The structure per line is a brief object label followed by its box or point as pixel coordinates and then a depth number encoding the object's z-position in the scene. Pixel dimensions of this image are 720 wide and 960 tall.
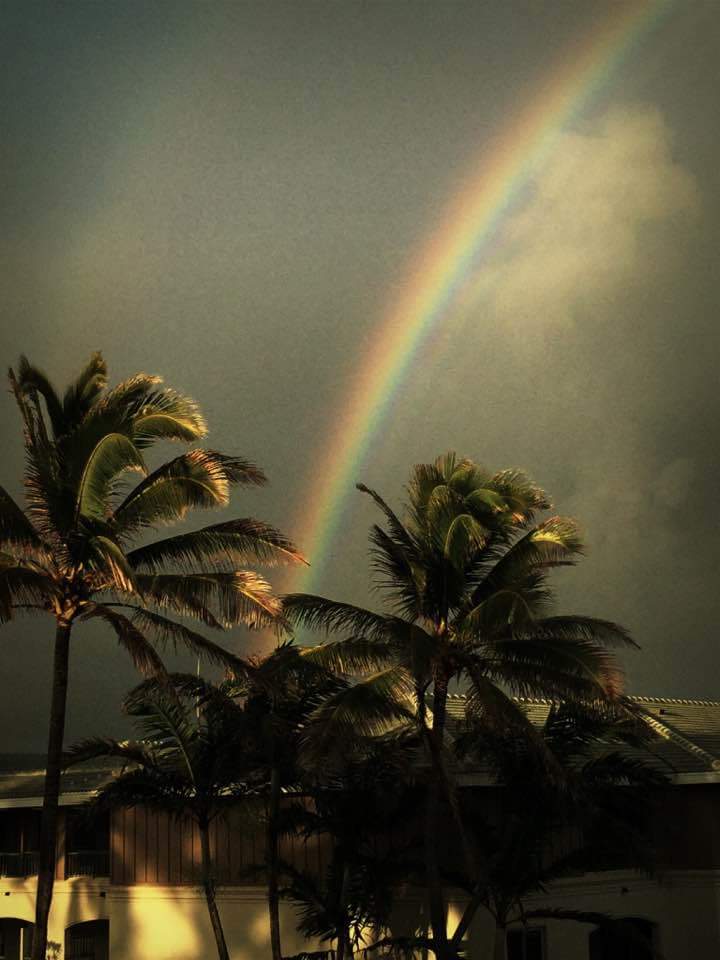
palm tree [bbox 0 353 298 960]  19.20
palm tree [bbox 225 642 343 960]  22.05
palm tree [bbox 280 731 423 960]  22.50
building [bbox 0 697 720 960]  26.17
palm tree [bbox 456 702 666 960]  22.47
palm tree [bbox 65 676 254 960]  23.66
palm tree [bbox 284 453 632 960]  20.80
